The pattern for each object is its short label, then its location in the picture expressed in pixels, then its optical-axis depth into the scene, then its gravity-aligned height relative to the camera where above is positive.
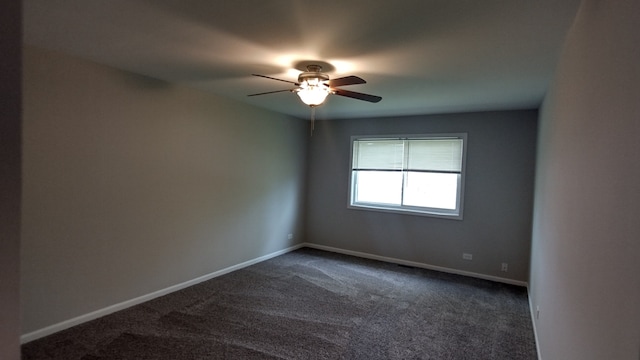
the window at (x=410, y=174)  5.08 -0.01
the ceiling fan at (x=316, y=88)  2.87 +0.70
